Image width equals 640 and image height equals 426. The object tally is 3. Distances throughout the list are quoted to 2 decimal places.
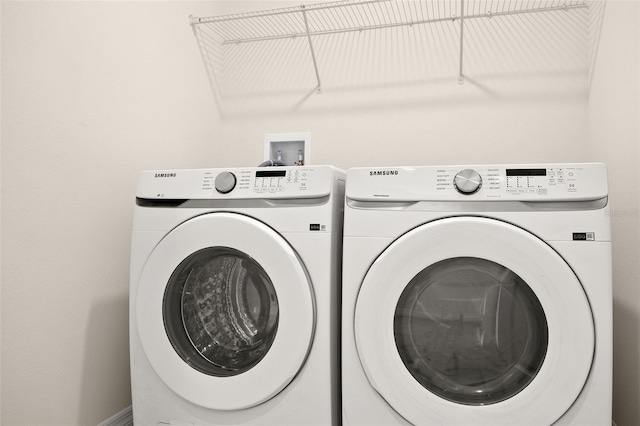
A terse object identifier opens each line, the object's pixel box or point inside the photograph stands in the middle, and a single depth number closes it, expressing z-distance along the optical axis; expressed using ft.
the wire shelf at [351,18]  5.85
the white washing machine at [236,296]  3.59
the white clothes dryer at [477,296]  3.13
